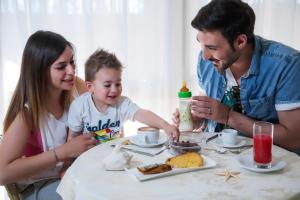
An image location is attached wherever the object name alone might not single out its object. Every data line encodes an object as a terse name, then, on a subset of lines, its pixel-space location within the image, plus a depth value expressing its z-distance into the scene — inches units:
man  59.9
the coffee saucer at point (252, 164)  42.4
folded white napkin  44.0
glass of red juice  43.6
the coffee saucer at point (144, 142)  52.7
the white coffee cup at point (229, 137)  51.7
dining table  37.6
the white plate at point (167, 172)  41.1
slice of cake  44.6
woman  58.2
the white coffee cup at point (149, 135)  53.2
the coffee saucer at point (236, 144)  51.8
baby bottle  58.6
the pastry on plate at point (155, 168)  42.0
